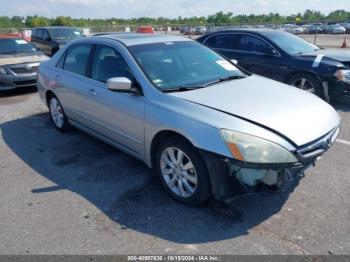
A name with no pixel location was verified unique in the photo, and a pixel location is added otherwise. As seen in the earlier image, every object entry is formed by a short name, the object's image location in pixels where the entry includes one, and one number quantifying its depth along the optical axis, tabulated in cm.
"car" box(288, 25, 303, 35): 4606
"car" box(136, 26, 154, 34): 2294
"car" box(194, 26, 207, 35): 4650
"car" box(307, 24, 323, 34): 4892
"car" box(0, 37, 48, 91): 852
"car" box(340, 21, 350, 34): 4756
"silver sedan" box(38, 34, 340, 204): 288
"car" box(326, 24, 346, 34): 4722
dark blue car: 659
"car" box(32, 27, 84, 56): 1424
